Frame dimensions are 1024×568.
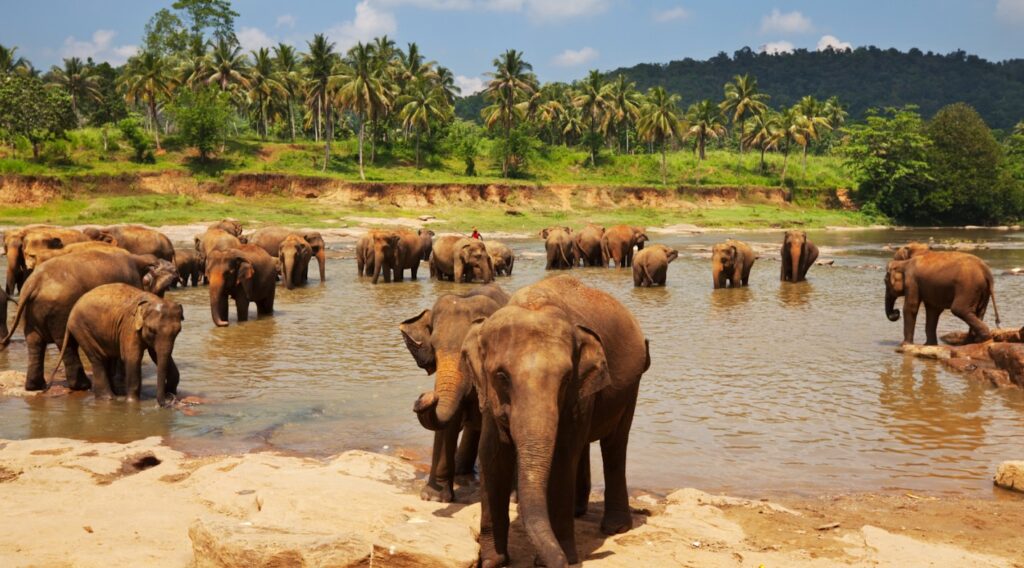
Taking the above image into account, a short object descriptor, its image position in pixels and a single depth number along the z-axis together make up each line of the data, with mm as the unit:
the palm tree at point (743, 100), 91250
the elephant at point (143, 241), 23734
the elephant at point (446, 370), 6352
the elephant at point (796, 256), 28297
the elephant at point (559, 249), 33656
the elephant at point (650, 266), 27469
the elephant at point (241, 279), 18125
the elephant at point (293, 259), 25406
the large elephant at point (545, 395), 4930
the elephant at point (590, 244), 35219
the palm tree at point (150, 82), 72062
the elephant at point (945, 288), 15273
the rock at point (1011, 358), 12656
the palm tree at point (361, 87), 68188
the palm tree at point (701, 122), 87750
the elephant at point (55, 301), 11898
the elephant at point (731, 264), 26672
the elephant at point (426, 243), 32719
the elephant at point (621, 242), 34625
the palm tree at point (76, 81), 85250
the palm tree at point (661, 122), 81625
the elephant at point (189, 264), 25078
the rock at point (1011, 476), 8312
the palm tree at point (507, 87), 84475
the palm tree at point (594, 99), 90938
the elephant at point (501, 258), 30344
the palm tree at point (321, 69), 71938
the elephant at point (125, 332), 10859
